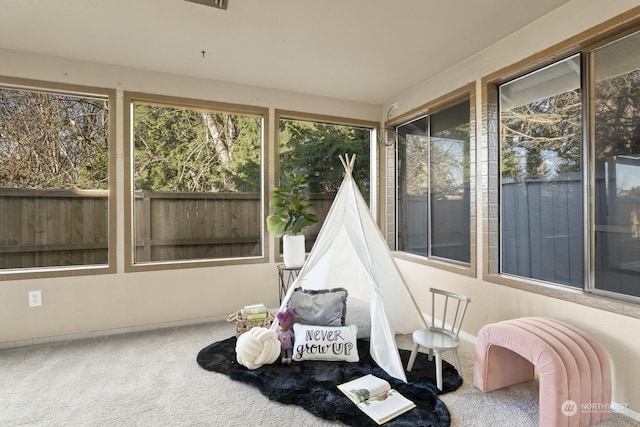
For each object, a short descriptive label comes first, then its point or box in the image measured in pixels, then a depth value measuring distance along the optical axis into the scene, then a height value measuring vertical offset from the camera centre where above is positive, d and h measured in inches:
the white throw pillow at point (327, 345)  98.8 -38.6
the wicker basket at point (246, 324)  112.7 -36.5
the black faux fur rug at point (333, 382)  73.9 -43.8
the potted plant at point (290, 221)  133.7 -2.6
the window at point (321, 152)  151.3 +29.9
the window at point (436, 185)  123.8 +12.1
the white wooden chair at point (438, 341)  84.9 -33.3
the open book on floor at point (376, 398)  73.9 -43.4
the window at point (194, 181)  130.6 +14.4
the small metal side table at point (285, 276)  138.7 -26.5
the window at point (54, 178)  114.7 +13.6
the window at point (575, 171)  78.3 +11.2
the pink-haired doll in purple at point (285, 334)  103.4 -37.0
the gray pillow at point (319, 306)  108.3 -30.0
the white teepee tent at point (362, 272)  96.4 -21.1
